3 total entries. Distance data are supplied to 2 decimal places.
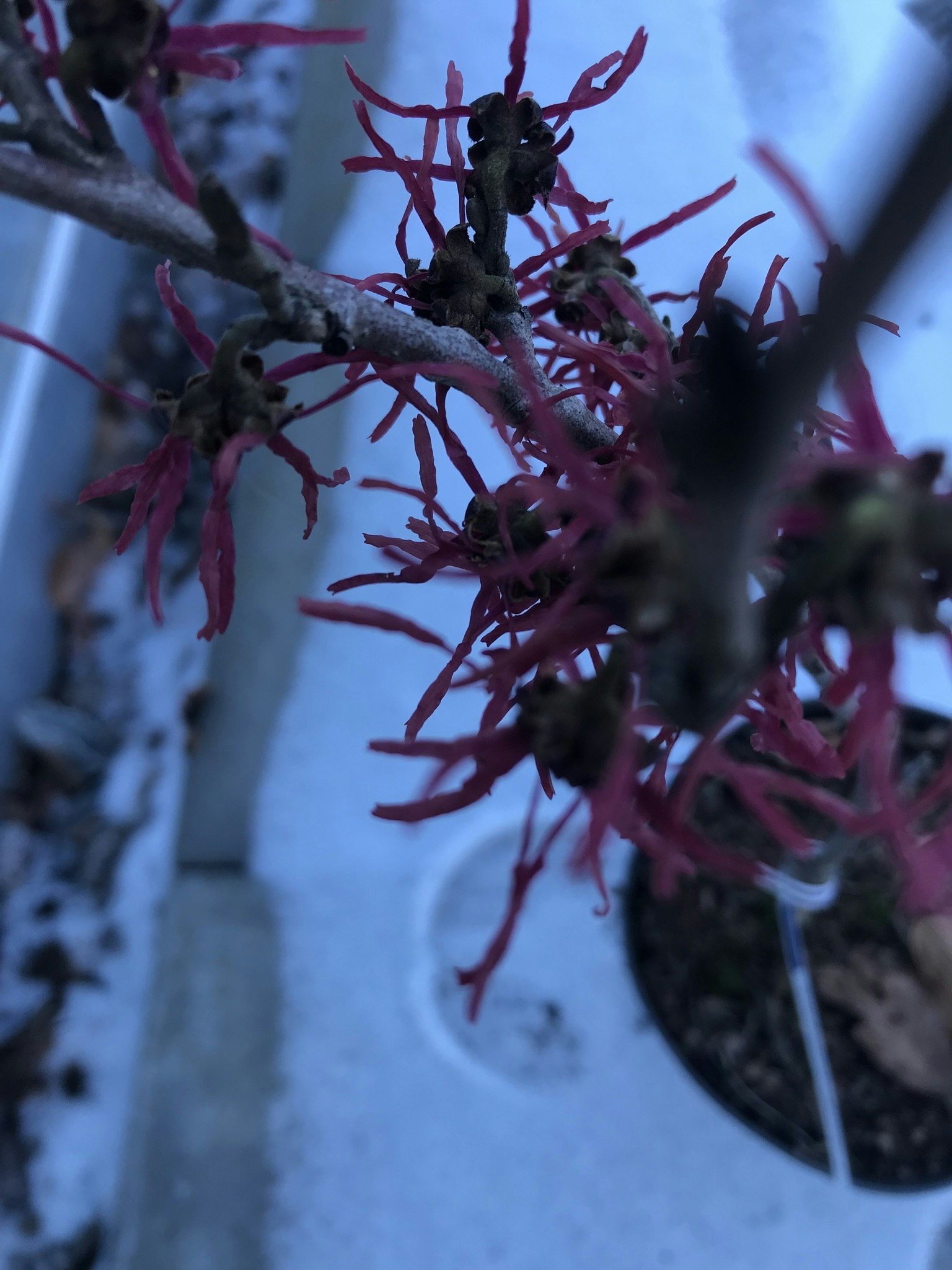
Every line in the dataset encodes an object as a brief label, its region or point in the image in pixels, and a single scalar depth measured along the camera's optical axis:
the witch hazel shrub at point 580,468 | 0.09
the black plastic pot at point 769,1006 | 0.38
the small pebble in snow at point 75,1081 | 0.48
